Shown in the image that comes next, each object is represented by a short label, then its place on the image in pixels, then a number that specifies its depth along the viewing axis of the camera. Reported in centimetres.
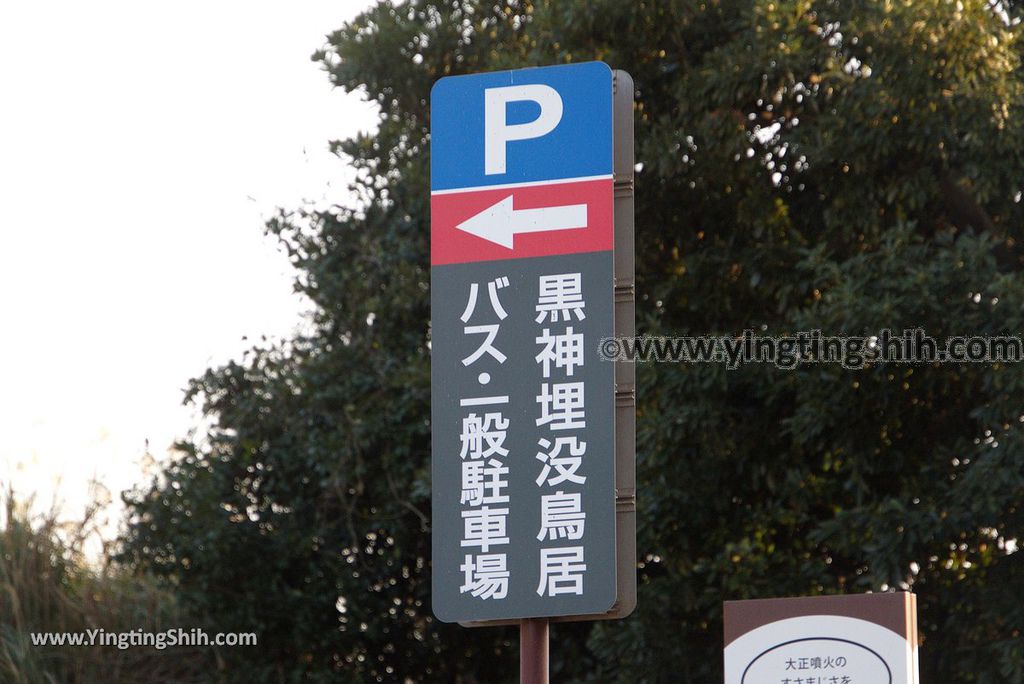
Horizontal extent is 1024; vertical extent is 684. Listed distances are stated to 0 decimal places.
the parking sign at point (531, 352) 812
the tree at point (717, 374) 1823
